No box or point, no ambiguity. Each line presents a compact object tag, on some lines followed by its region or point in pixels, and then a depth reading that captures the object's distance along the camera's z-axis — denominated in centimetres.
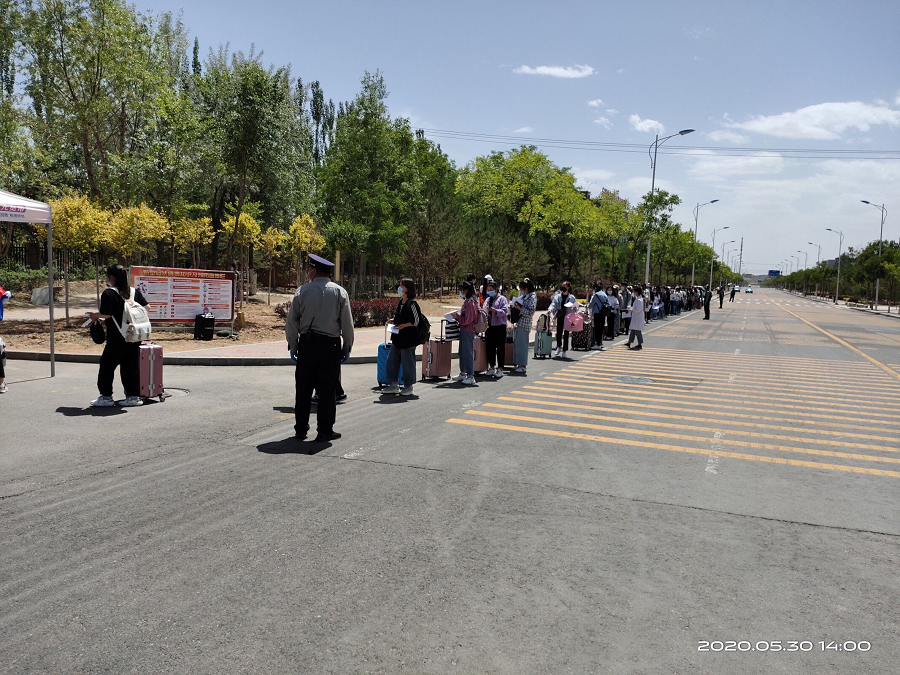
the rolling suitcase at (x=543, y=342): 1556
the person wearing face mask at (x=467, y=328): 1087
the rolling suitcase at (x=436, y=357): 1141
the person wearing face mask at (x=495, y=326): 1188
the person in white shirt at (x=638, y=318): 1834
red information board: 1627
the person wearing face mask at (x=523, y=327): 1267
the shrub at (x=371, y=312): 2138
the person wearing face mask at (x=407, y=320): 945
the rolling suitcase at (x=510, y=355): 1302
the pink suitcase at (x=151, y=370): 868
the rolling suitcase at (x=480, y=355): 1227
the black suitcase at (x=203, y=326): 1647
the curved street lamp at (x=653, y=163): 3913
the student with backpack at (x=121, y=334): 833
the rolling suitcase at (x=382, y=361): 1024
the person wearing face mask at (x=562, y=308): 1546
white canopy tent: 1023
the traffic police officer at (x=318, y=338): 677
